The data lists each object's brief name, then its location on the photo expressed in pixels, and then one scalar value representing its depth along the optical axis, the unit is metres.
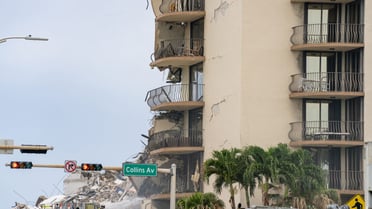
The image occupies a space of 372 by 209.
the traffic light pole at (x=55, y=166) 71.54
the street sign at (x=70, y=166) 72.56
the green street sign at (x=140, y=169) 72.43
